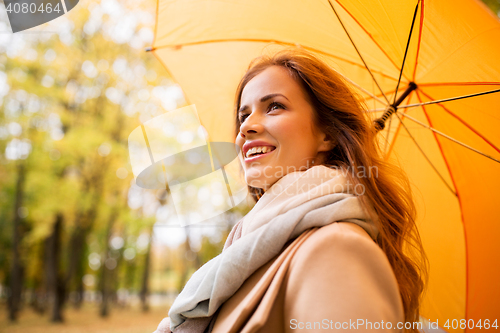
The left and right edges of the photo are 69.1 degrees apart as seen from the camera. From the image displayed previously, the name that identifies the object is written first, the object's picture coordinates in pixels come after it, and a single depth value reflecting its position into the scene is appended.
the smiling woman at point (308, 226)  1.11
